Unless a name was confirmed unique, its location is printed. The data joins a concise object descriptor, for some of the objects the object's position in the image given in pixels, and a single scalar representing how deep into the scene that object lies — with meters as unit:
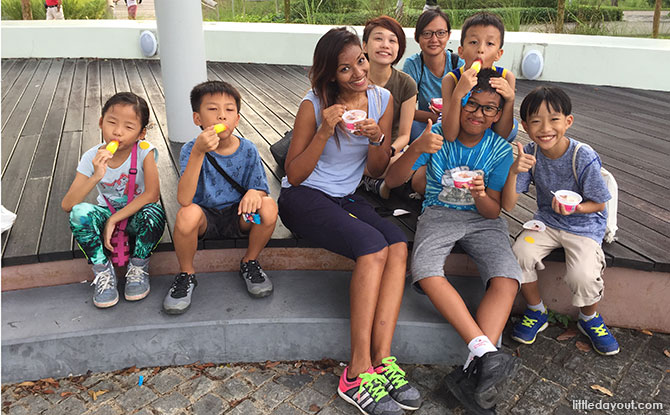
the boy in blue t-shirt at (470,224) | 2.41
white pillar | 4.14
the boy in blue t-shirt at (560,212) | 2.56
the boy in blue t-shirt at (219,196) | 2.53
